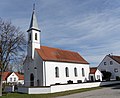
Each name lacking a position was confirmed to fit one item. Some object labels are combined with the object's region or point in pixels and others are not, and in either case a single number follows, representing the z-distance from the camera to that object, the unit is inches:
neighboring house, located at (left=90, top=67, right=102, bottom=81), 1132.5
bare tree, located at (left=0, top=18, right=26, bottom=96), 608.9
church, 815.8
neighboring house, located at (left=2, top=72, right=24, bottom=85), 1592.9
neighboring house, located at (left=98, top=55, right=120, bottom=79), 1276.5
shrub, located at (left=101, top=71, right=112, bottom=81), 1235.7
